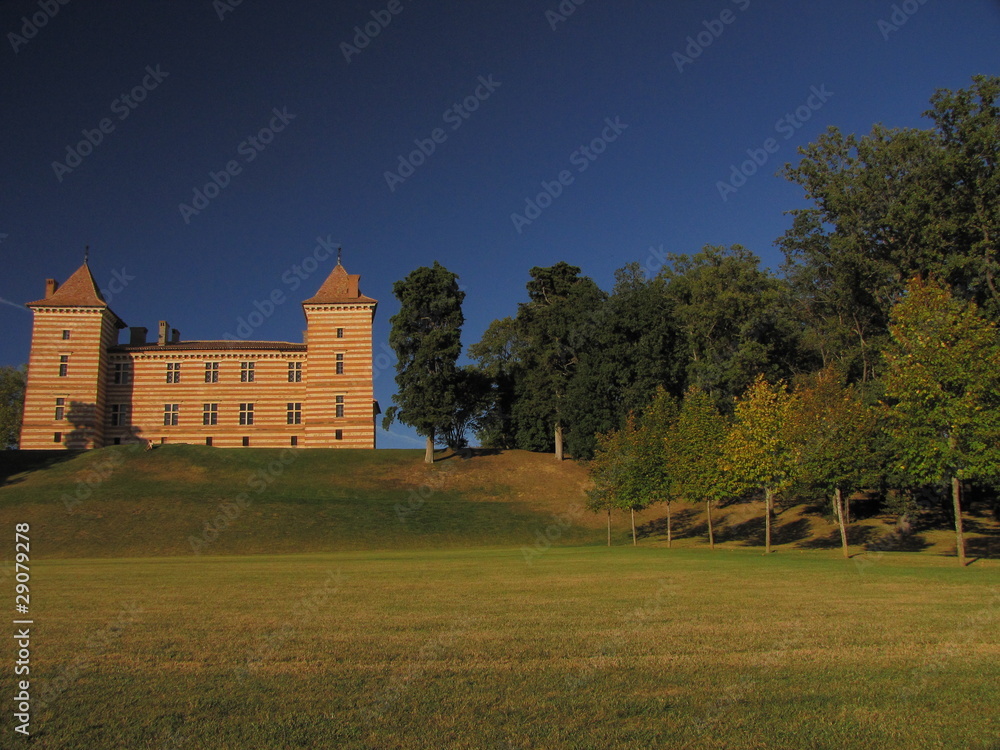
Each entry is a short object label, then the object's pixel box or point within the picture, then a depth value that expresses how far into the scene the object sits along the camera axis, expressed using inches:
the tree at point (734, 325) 2373.3
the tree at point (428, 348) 2539.4
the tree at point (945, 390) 1050.7
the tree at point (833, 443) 1321.4
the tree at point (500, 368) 2955.2
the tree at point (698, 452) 1545.3
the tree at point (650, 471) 1745.1
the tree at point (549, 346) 2765.7
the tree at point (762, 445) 1379.2
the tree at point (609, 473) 1777.8
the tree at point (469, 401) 2657.0
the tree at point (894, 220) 1768.0
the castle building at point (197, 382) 2893.7
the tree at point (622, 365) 2551.7
